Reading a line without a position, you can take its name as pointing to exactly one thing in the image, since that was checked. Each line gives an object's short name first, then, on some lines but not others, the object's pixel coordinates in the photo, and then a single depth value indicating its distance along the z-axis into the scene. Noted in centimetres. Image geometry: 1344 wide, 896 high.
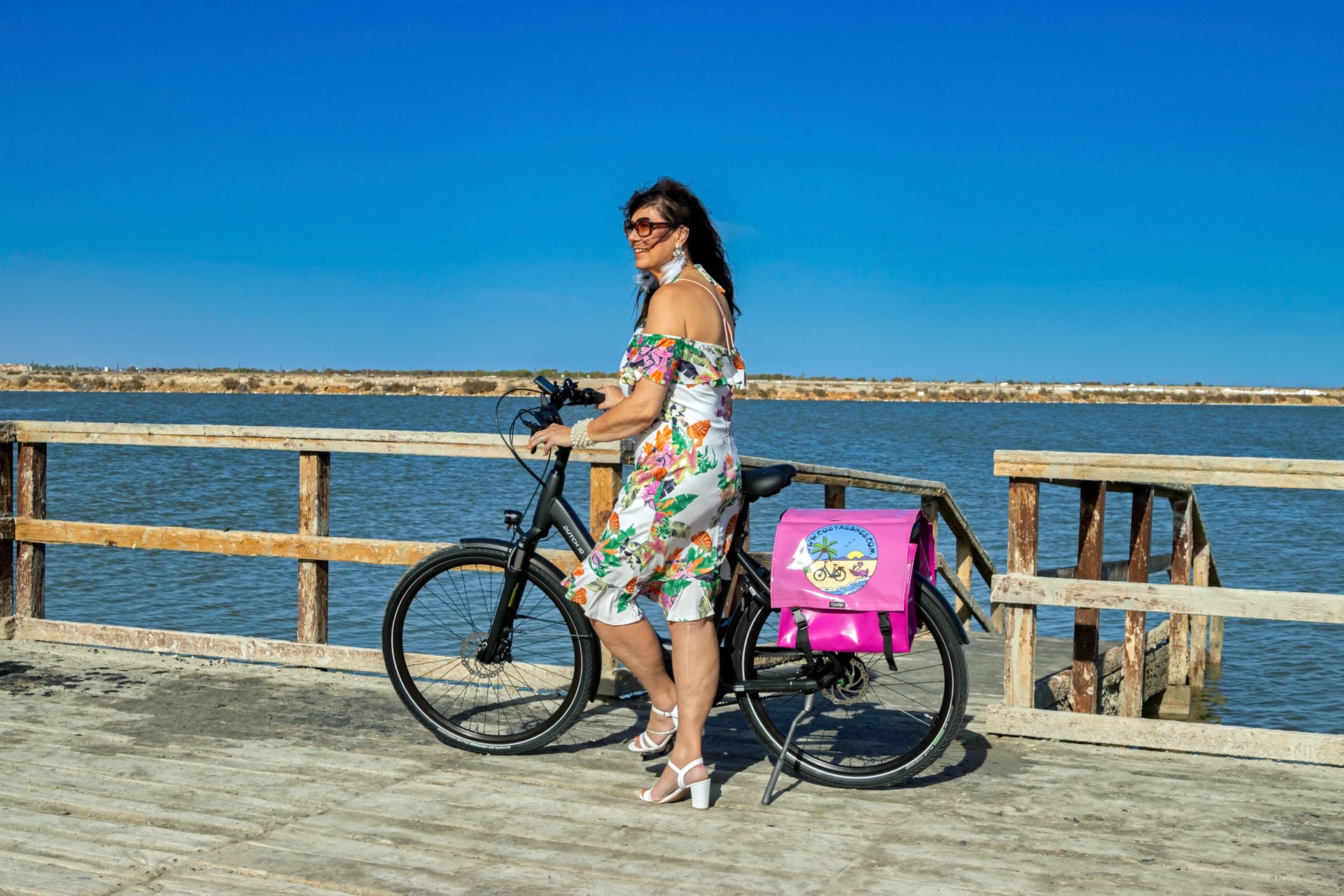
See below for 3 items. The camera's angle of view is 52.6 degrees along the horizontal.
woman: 375
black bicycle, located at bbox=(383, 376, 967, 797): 395
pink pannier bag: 382
